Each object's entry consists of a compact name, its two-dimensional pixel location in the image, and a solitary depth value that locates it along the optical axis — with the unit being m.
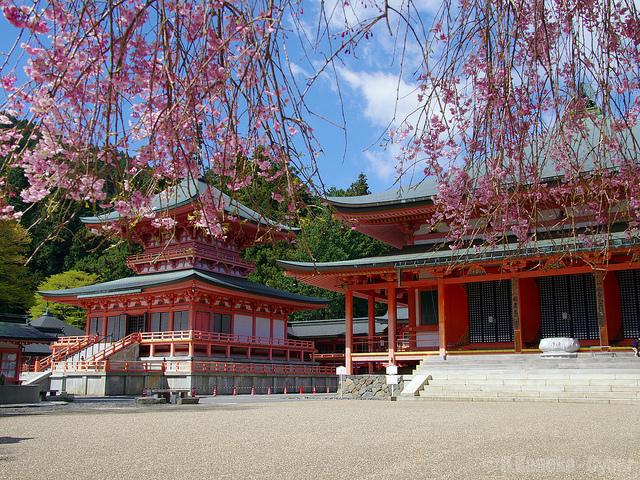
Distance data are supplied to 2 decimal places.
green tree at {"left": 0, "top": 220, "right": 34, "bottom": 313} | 33.20
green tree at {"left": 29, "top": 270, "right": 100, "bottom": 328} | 38.03
